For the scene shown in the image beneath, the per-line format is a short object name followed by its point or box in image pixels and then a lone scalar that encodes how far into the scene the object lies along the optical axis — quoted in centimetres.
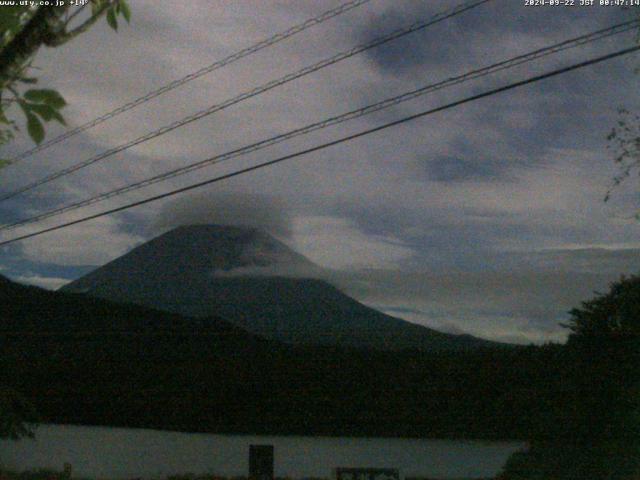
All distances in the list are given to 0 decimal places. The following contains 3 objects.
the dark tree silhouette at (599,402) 1377
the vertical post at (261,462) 1870
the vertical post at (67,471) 2019
